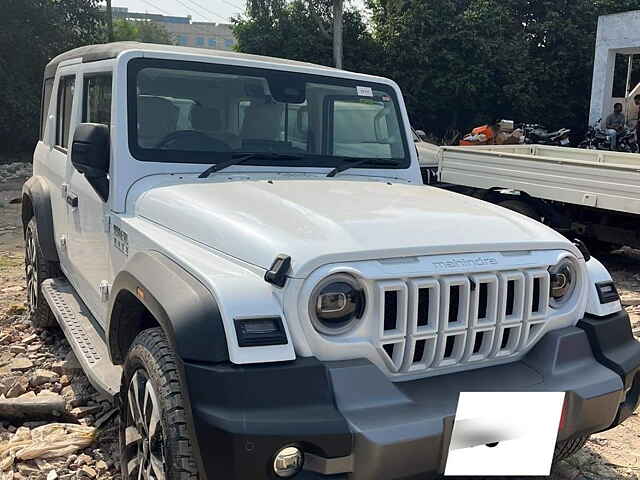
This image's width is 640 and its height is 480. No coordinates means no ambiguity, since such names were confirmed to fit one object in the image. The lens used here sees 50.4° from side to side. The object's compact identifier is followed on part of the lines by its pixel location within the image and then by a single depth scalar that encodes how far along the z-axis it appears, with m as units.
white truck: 6.12
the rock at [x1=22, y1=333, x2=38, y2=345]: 4.55
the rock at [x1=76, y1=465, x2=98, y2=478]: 2.97
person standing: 15.58
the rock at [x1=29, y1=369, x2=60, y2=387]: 3.88
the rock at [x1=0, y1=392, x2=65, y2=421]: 3.44
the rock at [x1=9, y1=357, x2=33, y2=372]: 4.11
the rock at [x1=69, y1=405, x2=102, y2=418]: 3.50
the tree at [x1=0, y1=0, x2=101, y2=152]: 16.72
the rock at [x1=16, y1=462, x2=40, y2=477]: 2.96
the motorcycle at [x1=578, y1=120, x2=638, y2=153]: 14.50
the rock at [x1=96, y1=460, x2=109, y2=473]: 3.01
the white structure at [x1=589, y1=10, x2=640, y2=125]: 16.67
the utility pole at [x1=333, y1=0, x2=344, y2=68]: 21.91
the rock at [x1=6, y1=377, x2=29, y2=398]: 3.69
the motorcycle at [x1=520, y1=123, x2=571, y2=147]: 14.52
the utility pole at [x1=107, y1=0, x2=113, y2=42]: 23.05
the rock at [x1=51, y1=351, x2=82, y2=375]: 4.04
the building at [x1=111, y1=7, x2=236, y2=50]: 90.94
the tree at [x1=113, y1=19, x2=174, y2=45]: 48.32
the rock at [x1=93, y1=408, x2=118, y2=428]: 3.41
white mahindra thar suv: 1.99
